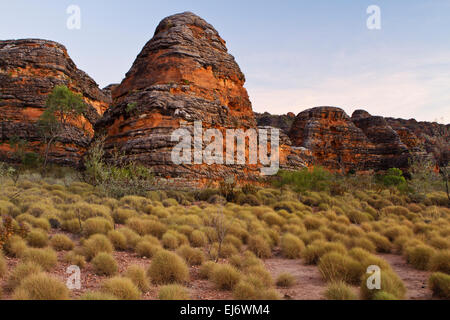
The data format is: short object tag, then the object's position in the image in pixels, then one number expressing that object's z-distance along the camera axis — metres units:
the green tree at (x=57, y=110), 25.64
